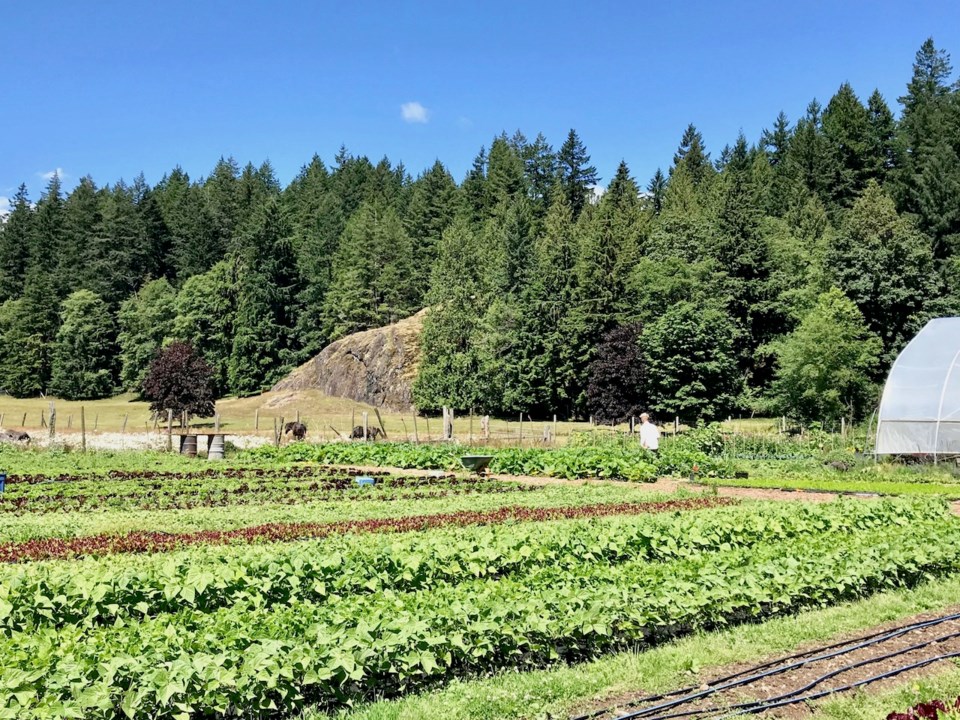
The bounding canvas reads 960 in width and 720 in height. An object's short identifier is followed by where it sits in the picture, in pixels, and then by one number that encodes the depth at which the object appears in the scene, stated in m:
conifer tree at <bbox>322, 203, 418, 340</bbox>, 77.50
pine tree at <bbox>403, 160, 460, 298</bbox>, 83.44
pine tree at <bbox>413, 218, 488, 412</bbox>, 63.41
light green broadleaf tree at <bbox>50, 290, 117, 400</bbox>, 80.75
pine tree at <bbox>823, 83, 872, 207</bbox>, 76.62
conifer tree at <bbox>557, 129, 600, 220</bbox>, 99.25
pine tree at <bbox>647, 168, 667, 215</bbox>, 97.04
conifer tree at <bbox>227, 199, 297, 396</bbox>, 78.06
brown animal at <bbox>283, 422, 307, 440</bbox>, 42.88
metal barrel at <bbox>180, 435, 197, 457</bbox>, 33.16
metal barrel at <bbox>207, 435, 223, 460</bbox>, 30.97
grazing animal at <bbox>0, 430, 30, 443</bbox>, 39.34
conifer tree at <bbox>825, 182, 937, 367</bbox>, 53.94
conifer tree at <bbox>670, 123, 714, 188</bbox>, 90.86
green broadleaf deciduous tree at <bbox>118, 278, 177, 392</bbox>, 81.31
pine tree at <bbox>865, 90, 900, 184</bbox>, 77.12
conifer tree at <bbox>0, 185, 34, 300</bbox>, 98.75
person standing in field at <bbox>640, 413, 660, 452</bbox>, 25.52
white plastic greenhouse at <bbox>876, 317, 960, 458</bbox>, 27.69
